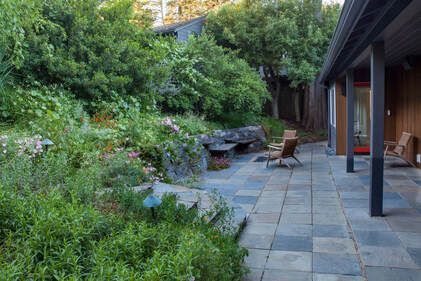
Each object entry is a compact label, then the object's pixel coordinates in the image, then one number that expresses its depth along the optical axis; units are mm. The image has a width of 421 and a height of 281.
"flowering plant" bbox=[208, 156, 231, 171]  8531
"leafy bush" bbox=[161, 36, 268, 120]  9648
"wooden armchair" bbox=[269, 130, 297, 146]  9977
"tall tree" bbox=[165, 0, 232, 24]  21331
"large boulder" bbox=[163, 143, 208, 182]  6543
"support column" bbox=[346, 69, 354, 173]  7176
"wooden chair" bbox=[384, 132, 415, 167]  7710
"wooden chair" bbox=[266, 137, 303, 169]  8320
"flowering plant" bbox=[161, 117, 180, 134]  7266
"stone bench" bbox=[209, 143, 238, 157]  9320
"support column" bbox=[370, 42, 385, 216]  4449
